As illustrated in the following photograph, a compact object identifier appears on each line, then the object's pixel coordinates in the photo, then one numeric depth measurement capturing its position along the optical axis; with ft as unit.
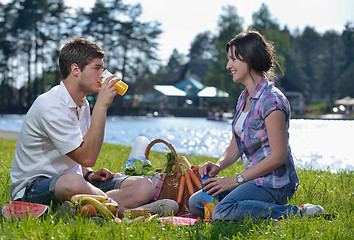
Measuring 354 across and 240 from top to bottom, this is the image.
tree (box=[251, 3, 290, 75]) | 144.75
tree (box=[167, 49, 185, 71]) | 296.30
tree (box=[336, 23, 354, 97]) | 193.67
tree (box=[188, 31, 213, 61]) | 282.97
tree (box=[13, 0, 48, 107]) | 140.15
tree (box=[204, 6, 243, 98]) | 133.49
